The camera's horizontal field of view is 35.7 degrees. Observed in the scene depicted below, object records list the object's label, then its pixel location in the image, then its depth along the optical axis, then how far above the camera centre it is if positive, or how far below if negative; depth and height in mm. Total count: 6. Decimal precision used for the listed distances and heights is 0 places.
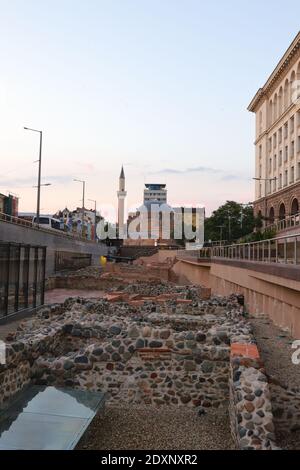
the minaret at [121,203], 145000 +20488
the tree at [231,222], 70812 +6200
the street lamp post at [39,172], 42384 +8006
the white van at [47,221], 71612 +5894
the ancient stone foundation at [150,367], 9578 -2460
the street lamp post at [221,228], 71144 +5223
